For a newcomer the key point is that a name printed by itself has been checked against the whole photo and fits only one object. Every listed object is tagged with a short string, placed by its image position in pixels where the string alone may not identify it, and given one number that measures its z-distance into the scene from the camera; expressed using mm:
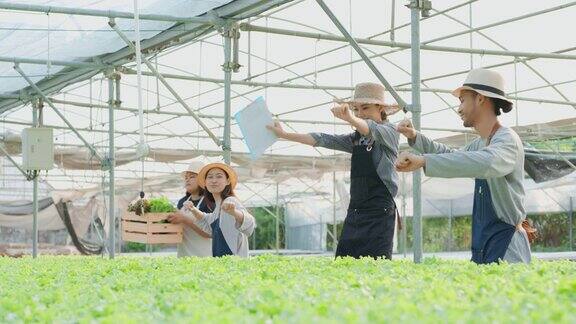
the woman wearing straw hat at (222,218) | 5939
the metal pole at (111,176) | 10648
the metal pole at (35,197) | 13230
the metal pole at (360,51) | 6046
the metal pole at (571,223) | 20938
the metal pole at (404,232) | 13866
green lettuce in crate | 7004
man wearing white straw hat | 3711
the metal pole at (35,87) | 10945
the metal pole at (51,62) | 10567
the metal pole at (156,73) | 8700
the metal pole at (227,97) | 8344
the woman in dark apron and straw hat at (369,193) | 4977
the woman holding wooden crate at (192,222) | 6594
